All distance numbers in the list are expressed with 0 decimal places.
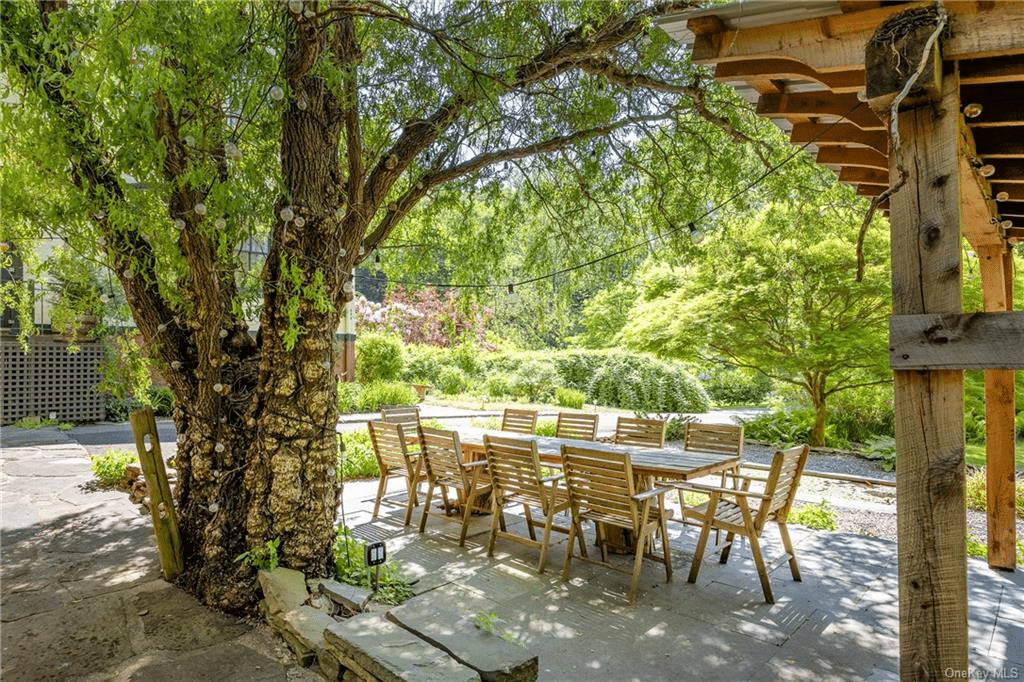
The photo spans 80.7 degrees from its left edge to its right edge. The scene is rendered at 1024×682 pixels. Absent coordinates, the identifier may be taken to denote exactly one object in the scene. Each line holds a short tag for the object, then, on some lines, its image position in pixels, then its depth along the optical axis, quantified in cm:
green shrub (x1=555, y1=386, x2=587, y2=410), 1502
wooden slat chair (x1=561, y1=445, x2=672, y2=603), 349
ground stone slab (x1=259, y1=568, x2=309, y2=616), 313
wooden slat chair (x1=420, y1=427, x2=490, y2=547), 446
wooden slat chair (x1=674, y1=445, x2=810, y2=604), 345
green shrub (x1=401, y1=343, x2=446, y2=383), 1779
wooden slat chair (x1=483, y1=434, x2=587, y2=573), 393
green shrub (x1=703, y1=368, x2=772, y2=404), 1881
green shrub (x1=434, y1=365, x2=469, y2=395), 1748
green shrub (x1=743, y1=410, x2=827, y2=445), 1012
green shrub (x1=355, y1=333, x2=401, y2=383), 1573
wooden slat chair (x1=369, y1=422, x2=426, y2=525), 496
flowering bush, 1741
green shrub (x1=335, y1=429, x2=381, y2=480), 690
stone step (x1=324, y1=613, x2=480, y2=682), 230
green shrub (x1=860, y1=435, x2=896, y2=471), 832
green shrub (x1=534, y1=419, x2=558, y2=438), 948
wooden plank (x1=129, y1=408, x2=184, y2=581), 369
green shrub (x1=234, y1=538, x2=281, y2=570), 337
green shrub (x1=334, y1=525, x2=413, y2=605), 339
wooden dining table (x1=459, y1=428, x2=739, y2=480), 376
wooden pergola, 181
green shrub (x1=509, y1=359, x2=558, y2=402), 1628
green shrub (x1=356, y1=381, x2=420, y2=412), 1364
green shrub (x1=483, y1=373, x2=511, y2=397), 1656
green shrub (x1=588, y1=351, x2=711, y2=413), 1464
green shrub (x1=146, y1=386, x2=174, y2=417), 1136
